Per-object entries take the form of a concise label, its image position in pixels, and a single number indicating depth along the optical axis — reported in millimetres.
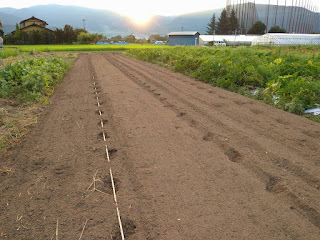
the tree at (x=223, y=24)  76775
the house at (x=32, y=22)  70000
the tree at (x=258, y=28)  67875
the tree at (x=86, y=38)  58719
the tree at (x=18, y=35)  54406
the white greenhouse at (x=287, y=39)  31156
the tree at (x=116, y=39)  104775
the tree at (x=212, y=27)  83562
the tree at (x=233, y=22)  75188
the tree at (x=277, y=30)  60600
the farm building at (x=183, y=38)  56250
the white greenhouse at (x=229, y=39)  43969
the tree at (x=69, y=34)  58125
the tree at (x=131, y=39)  88656
